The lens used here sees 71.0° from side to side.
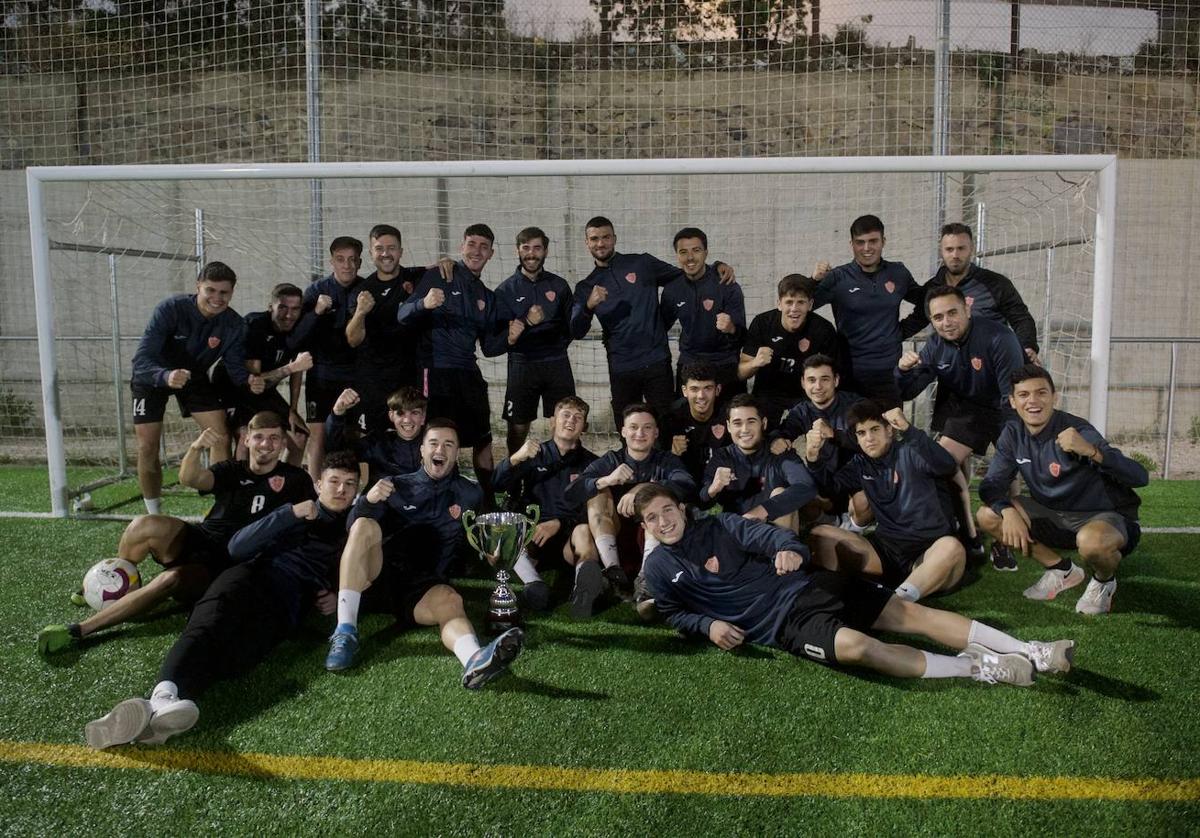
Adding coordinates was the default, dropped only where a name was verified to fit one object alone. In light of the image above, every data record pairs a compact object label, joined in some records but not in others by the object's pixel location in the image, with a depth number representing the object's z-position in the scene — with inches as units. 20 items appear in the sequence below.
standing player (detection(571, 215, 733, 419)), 208.8
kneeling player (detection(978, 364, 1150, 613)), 148.2
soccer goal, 299.3
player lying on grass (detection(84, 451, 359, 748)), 102.0
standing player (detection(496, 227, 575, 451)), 209.9
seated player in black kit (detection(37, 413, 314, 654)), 139.0
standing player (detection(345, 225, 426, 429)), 209.5
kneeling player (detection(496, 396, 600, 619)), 170.4
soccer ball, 146.3
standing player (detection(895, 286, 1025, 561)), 181.9
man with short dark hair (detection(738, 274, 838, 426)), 195.0
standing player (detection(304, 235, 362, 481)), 208.4
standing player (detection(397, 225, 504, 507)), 205.3
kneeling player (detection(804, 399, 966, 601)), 159.2
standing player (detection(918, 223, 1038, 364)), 199.8
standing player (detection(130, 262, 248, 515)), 208.7
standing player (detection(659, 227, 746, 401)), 205.9
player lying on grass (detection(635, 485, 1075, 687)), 118.2
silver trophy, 140.6
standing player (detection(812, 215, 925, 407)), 202.1
